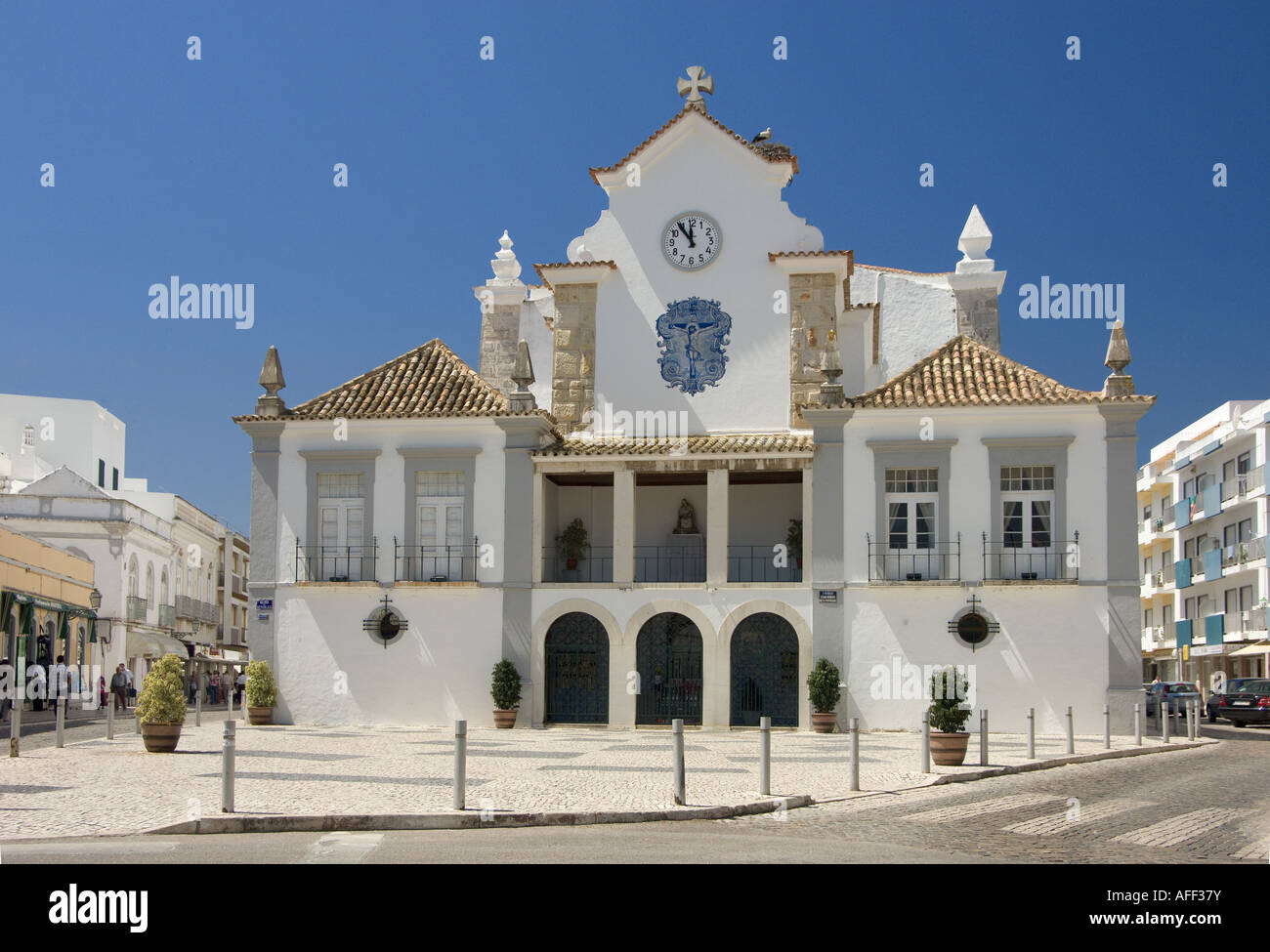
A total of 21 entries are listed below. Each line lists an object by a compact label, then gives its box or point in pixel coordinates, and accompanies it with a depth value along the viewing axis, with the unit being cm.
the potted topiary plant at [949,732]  1911
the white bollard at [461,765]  1369
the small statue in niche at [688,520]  3153
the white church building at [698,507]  2783
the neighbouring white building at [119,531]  5016
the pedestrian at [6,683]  3412
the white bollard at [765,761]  1520
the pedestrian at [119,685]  3778
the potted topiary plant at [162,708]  2070
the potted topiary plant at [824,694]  2761
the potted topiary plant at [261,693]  2916
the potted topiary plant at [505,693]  2867
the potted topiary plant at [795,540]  3027
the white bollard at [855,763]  1628
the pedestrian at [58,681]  4056
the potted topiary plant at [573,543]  3112
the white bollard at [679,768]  1423
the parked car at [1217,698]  3999
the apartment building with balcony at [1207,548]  5394
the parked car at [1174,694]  4138
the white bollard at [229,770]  1299
